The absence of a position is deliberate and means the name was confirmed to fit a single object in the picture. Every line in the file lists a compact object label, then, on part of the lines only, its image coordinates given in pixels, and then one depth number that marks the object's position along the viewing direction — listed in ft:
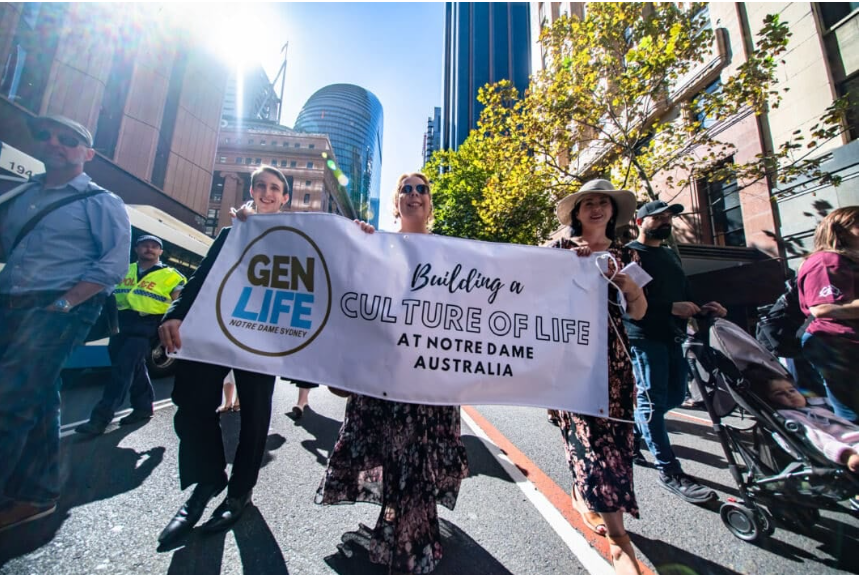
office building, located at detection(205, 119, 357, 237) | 197.98
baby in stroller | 5.65
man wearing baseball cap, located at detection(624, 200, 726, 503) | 8.46
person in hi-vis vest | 10.47
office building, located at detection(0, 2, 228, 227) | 31.84
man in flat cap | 6.09
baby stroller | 6.01
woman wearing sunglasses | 5.15
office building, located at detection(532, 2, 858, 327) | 29.14
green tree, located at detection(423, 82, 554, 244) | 34.88
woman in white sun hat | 5.57
